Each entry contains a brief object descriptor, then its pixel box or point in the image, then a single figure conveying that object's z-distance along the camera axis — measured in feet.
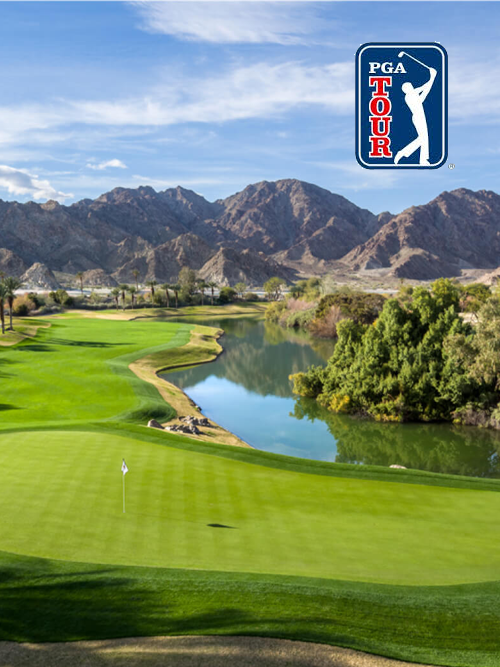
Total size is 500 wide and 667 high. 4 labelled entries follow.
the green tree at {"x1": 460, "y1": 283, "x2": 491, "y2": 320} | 272.56
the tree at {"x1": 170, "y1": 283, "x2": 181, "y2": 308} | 405.63
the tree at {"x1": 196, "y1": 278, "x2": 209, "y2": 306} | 449.97
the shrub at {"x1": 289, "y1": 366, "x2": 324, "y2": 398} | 126.82
